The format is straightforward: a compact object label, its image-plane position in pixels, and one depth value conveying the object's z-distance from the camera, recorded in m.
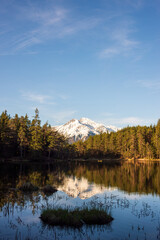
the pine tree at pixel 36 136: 91.06
